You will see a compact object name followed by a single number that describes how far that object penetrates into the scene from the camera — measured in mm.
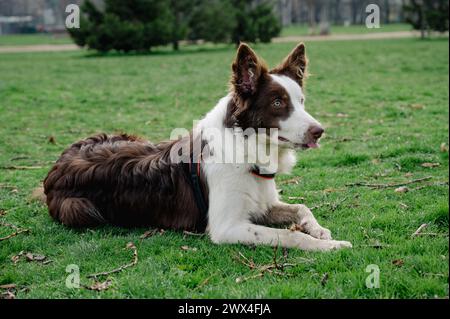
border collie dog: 5004
